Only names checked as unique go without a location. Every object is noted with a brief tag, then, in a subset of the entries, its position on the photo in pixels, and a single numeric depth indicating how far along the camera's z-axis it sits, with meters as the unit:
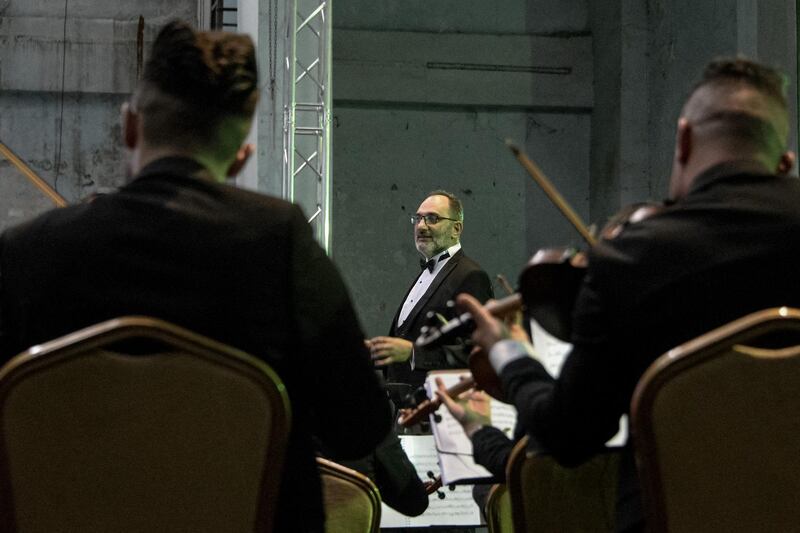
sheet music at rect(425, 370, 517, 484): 3.87
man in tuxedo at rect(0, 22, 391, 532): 2.74
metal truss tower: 10.37
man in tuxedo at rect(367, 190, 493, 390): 9.50
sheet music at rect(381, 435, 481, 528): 6.96
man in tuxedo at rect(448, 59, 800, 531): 2.69
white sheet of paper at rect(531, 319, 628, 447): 3.38
